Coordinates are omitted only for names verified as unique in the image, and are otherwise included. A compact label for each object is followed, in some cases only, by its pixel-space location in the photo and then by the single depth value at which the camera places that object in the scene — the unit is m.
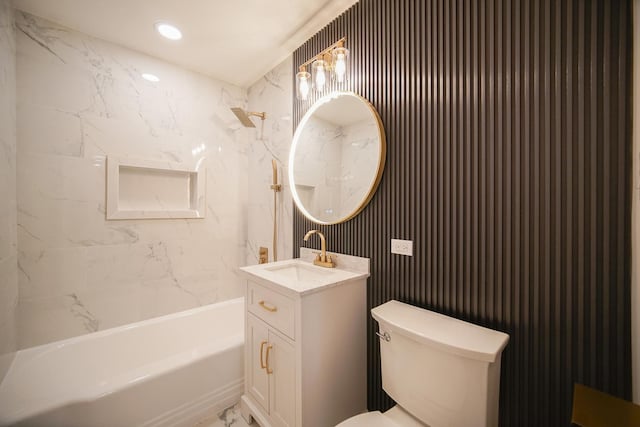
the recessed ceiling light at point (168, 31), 1.78
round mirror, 1.44
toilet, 0.86
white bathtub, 1.24
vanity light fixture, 1.47
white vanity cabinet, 1.18
